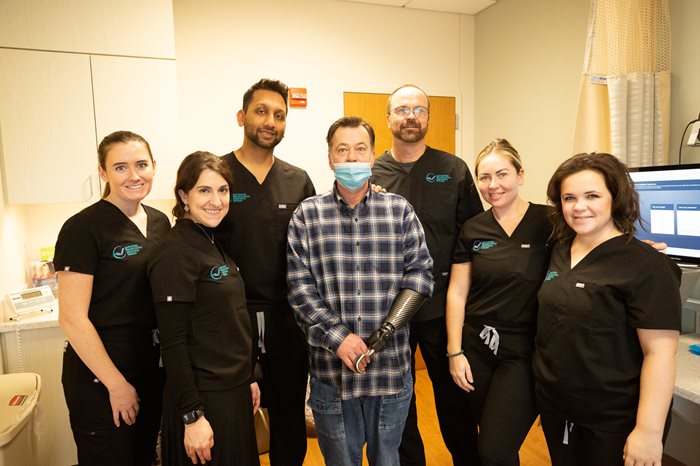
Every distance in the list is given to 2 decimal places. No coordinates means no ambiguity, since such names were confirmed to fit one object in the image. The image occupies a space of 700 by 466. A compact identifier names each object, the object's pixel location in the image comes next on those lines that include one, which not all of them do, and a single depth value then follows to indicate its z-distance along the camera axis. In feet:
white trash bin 5.11
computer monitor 6.00
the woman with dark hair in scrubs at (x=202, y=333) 4.46
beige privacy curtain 7.47
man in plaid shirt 5.14
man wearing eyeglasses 6.67
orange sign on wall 11.30
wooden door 11.95
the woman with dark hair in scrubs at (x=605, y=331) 4.24
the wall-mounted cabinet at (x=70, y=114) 7.85
